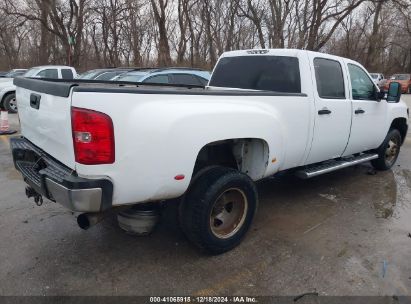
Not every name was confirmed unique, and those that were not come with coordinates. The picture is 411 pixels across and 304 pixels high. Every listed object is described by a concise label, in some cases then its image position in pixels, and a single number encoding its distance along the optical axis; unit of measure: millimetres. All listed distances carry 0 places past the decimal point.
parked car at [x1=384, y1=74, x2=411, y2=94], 29742
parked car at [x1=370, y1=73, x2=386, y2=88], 29578
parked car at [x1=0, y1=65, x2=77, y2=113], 12875
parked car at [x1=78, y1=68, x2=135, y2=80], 11054
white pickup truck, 2557
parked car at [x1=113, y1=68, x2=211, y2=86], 8875
